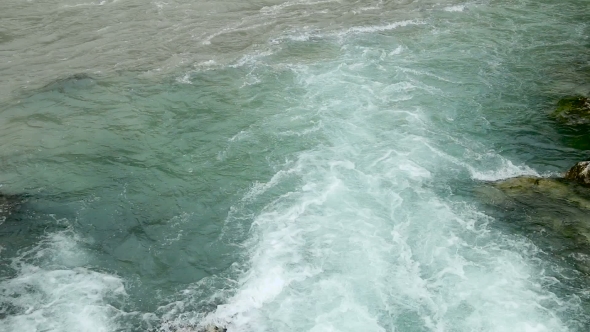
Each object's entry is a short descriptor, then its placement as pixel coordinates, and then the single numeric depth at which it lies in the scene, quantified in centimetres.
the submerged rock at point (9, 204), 1552
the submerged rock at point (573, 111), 1869
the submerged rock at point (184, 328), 1211
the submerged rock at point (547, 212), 1420
